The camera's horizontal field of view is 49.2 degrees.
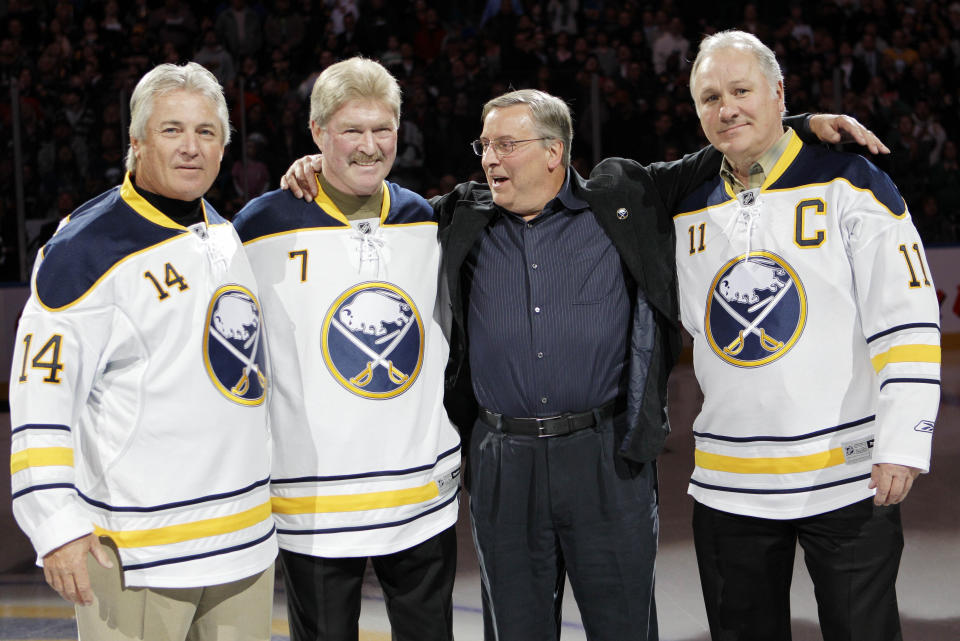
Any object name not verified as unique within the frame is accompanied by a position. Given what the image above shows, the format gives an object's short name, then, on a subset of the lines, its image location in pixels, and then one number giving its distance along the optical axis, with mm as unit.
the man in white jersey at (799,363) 2529
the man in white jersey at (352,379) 2615
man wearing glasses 2709
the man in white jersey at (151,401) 2180
